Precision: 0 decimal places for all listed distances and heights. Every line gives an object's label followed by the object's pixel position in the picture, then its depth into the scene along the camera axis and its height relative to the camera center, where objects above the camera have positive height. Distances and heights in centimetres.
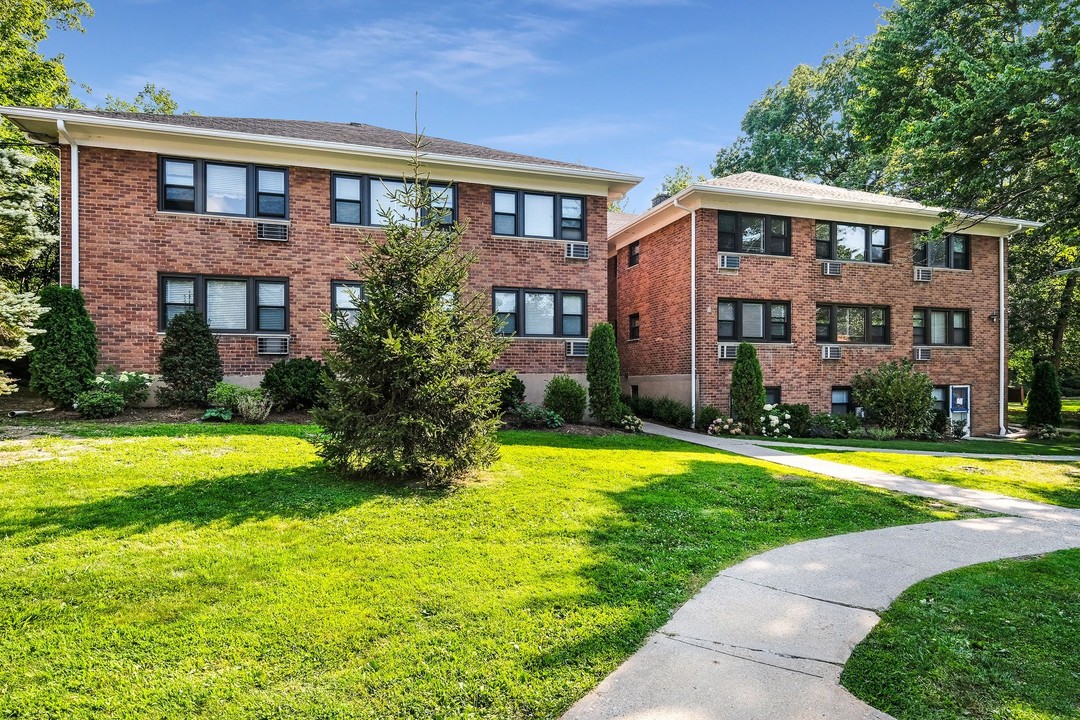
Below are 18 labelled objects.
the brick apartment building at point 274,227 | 1210 +312
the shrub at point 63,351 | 1038 +10
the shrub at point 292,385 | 1168 -59
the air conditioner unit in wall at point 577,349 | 1507 +24
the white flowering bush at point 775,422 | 1462 -170
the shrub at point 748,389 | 1445 -80
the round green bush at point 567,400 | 1330 -102
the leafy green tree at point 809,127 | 3033 +1299
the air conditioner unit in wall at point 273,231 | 1306 +294
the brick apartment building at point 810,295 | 1566 +191
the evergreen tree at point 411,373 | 644 -18
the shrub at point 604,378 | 1336 -49
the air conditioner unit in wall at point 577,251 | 1515 +289
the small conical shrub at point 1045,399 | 1895 -139
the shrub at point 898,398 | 1559 -112
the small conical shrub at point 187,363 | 1149 -13
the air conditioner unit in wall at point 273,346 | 1302 +26
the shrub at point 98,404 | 1016 -88
